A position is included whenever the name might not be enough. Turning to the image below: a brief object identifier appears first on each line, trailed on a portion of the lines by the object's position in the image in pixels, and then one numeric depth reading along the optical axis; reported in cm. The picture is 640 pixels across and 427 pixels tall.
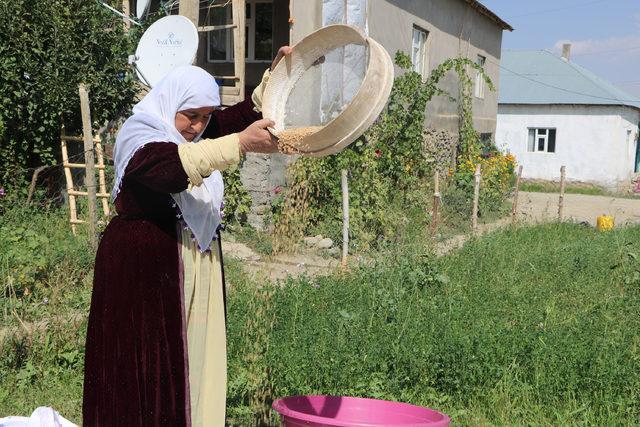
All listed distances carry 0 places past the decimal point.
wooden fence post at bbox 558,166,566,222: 1175
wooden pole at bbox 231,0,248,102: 989
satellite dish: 787
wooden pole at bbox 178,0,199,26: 898
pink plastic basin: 314
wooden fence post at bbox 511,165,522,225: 1096
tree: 851
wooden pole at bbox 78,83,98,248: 691
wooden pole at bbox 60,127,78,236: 826
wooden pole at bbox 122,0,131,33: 1002
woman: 259
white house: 2427
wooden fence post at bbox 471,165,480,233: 1044
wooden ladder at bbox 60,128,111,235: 824
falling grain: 254
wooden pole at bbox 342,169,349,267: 782
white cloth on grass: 286
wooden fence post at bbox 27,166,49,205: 848
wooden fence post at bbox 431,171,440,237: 877
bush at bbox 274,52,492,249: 927
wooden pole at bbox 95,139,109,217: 837
